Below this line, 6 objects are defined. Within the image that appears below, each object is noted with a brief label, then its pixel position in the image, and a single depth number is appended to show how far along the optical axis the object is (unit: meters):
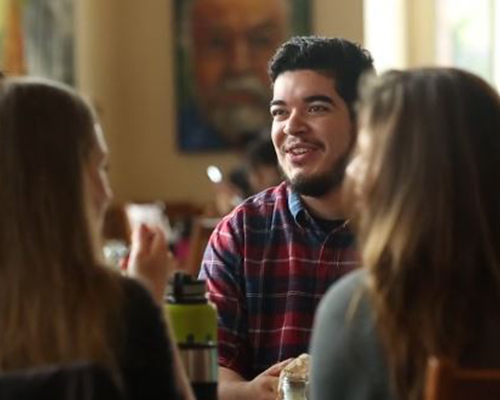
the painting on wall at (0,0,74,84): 9.99
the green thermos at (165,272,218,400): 2.73
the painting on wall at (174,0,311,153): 11.45
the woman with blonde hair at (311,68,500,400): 2.23
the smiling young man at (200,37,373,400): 3.52
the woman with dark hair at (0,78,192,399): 2.26
